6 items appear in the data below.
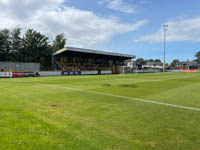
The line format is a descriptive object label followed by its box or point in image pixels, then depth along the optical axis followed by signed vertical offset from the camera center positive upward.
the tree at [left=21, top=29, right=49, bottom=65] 50.53 +8.27
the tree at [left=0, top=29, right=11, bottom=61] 45.94 +8.26
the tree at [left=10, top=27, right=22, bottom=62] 48.99 +8.90
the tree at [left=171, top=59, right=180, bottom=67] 144.32 +9.24
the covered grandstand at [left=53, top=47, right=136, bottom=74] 46.83 +4.21
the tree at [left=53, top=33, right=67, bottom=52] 68.06 +13.73
